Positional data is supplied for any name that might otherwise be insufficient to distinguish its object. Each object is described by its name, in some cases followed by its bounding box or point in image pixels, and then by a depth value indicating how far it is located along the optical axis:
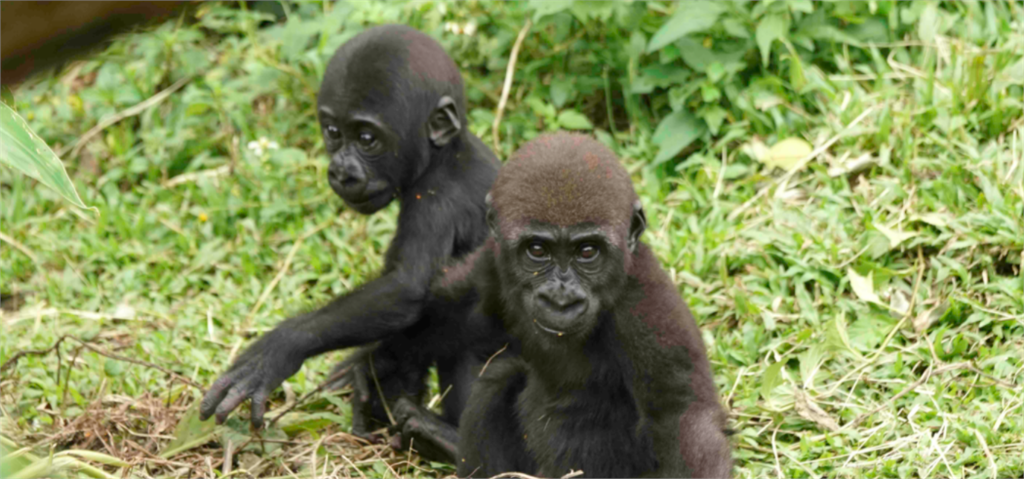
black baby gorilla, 11.70
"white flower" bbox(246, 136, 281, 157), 16.42
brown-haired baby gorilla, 9.01
